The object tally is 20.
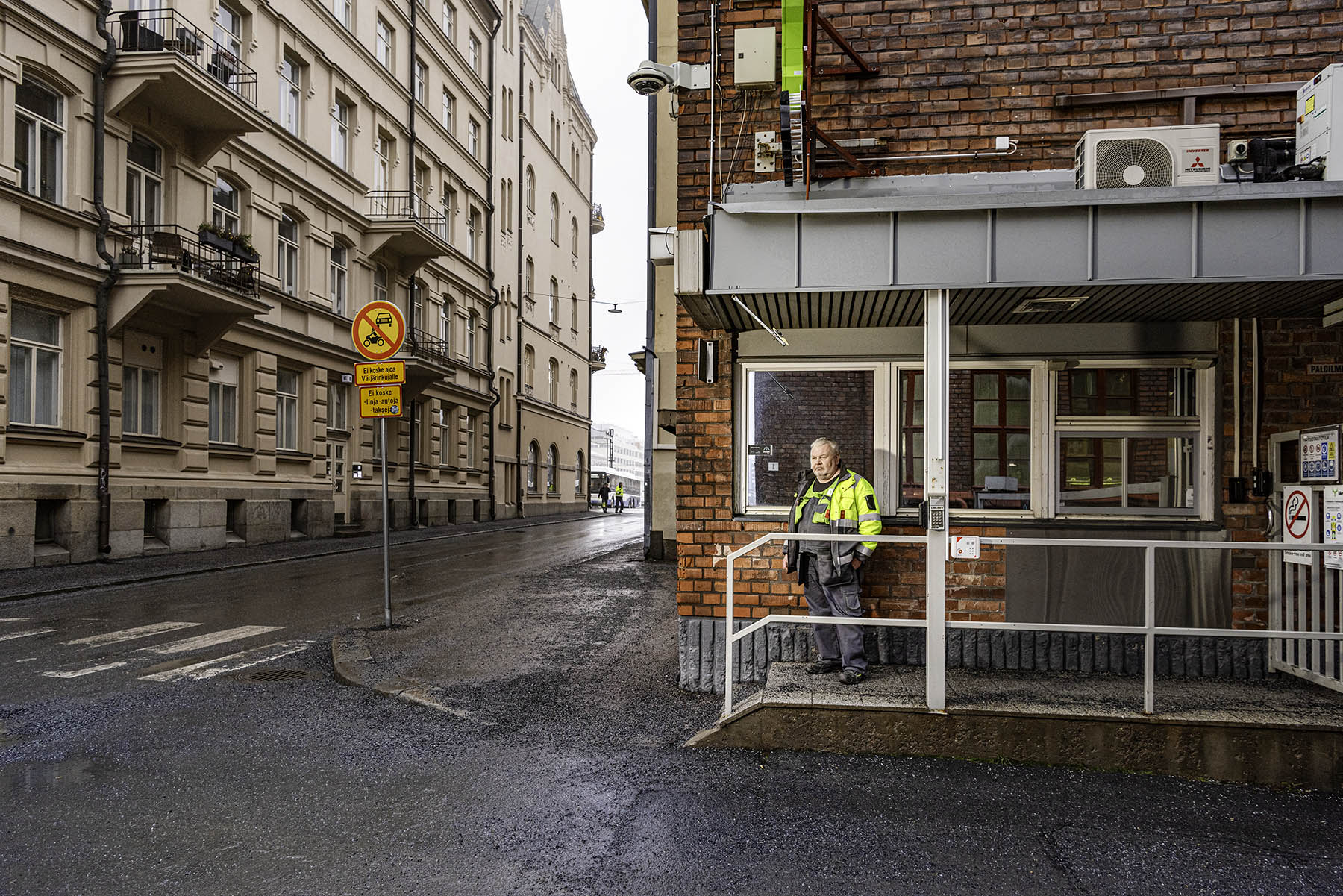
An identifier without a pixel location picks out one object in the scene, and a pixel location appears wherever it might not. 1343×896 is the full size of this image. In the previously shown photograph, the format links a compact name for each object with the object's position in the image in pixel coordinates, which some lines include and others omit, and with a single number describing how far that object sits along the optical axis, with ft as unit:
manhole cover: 24.07
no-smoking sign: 19.93
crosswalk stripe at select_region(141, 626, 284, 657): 27.94
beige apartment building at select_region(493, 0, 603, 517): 134.51
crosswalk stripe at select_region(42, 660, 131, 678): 24.11
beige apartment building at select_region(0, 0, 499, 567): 51.19
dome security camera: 23.80
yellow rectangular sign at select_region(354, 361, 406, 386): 32.19
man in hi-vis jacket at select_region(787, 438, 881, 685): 20.29
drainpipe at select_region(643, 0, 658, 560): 61.98
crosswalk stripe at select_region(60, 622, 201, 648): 29.04
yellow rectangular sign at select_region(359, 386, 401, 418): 31.76
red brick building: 21.58
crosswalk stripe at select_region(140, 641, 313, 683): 24.22
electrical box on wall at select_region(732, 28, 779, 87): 22.58
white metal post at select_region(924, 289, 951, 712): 18.20
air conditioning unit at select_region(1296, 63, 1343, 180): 18.22
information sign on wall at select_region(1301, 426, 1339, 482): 19.38
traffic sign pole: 31.37
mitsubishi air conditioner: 19.53
